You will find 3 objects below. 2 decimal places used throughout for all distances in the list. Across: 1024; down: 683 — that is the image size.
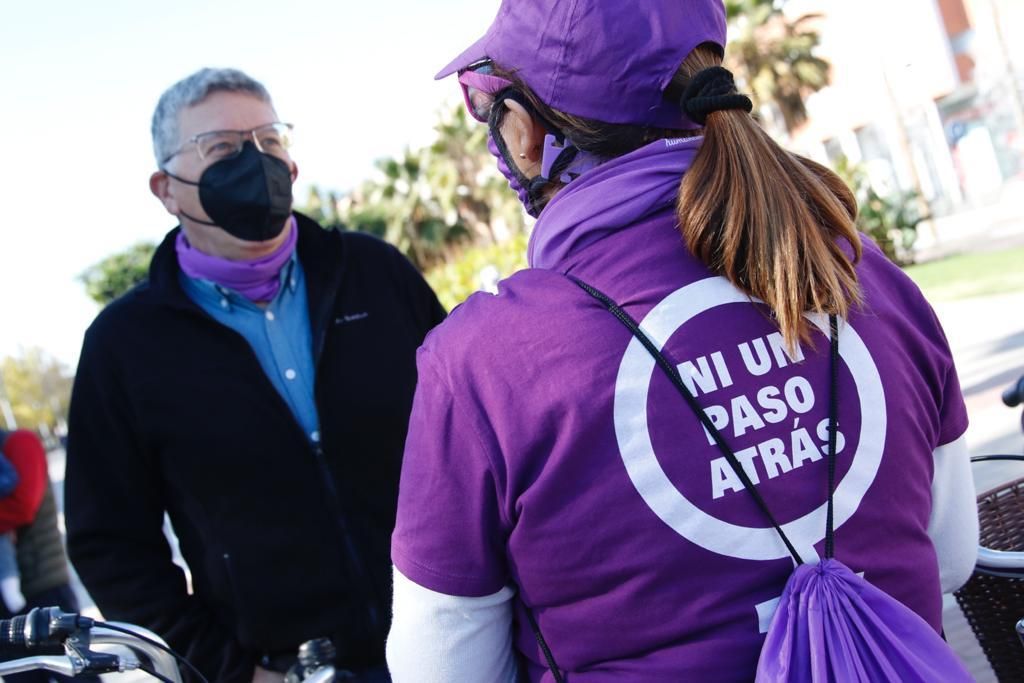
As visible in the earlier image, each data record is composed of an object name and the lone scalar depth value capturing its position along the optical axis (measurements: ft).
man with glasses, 7.95
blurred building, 104.88
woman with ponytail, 3.95
